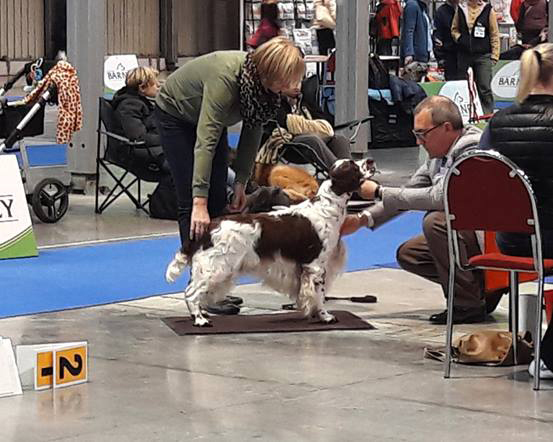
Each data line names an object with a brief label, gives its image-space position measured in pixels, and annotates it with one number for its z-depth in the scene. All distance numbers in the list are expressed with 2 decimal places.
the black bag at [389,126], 14.49
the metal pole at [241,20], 24.82
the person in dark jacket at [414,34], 16.64
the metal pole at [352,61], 12.62
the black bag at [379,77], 14.45
